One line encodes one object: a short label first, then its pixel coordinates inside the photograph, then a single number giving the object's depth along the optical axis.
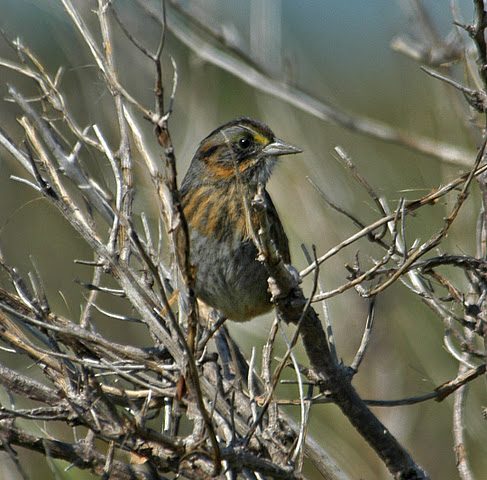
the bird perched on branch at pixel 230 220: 8.37
